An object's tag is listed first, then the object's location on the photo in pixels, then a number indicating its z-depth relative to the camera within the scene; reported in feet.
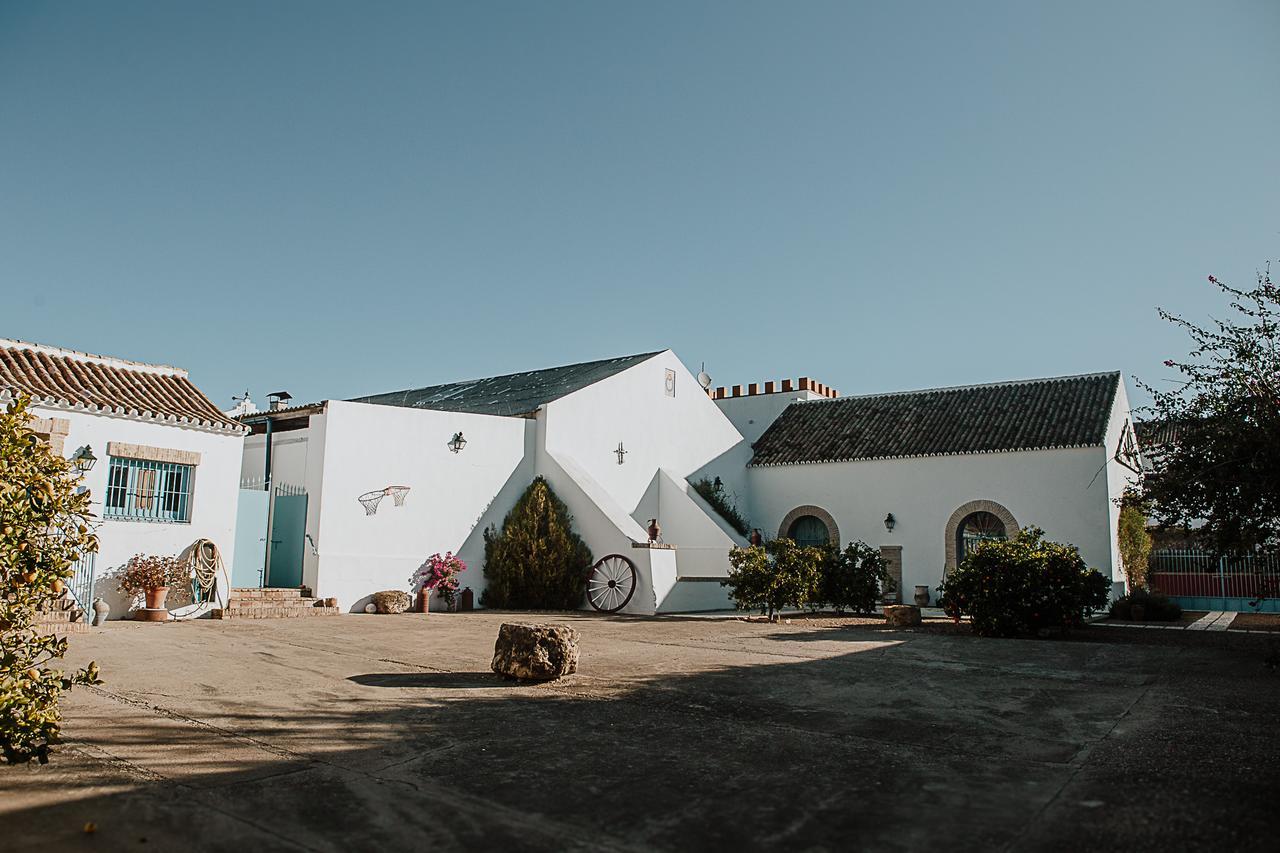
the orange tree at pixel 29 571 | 15.33
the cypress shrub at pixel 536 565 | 56.24
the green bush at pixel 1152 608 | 52.90
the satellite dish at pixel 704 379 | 84.38
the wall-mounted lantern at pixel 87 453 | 38.81
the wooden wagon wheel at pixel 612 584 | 54.44
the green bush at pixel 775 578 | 47.19
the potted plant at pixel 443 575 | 53.78
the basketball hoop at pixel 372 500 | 51.24
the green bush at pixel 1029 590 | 38.68
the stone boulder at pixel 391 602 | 50.34
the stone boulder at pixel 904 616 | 44.19
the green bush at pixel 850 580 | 51.93
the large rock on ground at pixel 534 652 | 24.81
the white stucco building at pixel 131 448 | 40.65
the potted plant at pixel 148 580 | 41.81
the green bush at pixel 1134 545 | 62.13
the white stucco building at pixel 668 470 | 51.16
